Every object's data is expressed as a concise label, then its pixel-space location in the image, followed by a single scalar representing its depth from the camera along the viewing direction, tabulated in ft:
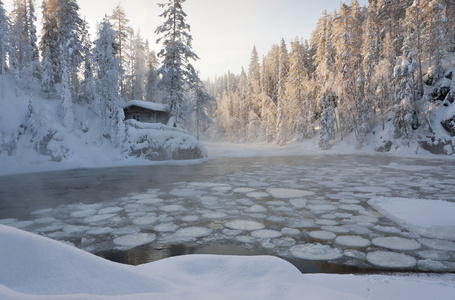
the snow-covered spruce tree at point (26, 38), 81.16
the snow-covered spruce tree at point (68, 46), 55.49
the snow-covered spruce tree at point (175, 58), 66.03
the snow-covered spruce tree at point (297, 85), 98.48
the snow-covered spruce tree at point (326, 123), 78.95
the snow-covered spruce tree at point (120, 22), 98.17
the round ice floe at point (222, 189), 23.68
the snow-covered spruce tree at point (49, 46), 70.74
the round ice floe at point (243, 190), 22.68
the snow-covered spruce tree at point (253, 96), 135.87
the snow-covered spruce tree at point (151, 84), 125.59
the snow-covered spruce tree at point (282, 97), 106.42
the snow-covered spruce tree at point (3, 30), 65.82
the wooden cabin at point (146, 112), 76.04
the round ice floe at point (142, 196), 21.08
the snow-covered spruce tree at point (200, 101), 80.09
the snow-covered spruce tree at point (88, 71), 55.84
